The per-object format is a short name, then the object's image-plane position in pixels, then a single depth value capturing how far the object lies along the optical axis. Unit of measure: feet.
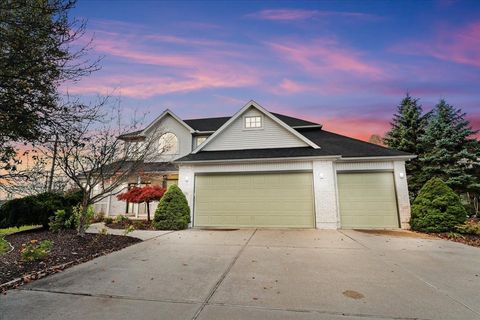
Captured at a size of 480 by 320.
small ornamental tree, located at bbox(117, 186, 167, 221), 37.50
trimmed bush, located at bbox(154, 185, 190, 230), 32.55
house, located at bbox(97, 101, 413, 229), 33.42
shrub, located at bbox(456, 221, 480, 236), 26.36
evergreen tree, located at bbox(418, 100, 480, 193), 43.16
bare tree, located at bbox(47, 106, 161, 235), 19.74
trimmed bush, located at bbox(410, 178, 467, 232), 28.12
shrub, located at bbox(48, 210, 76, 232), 23.61
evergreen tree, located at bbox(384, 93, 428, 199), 49.32
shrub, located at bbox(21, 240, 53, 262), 14.46
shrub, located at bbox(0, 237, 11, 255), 13.11
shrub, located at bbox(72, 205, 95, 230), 22.23
